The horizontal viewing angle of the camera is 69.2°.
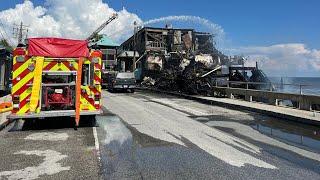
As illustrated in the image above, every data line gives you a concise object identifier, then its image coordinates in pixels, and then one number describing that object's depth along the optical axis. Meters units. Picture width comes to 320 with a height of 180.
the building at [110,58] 37.15
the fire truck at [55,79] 7.03
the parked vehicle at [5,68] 14.38
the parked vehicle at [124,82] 21.01
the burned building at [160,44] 36.07
